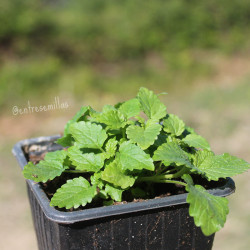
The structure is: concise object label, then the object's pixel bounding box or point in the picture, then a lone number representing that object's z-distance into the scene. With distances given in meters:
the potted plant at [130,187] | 0.39
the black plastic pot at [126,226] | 0.39
